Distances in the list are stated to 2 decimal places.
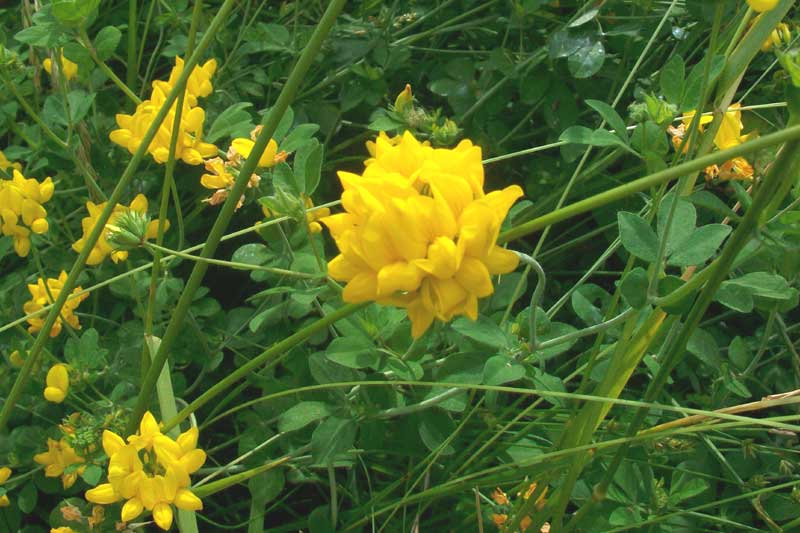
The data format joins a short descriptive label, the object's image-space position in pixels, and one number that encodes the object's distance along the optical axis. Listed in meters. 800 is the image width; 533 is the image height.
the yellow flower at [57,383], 0.54
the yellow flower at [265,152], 0.51
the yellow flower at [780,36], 0.53
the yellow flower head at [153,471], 0.50
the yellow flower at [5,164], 0.60
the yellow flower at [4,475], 0.56
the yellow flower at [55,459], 0.55
